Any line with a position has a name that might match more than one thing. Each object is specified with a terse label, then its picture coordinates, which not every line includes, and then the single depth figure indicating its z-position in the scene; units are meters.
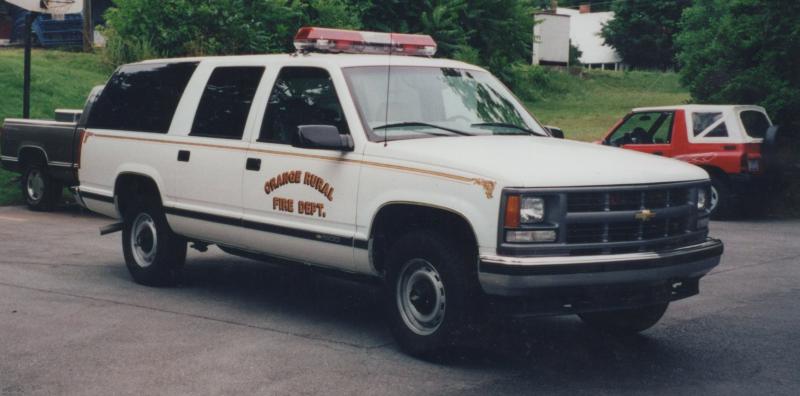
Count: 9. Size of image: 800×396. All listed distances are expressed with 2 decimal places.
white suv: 6.10
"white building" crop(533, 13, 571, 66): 51.31
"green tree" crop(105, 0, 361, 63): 20.75
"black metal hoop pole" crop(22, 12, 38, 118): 16.53
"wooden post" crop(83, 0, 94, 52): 27.44
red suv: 15.28
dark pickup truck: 14.60
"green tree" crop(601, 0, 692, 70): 58.25
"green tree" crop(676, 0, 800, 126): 17.55
